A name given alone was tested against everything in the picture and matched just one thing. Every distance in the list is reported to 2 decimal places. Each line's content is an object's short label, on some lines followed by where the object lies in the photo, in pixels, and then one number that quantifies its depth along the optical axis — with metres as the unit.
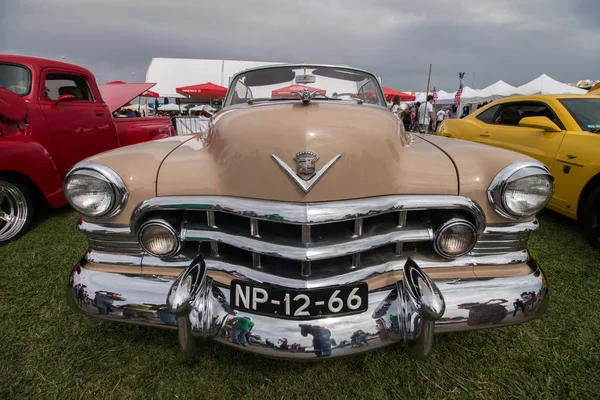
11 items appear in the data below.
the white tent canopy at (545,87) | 16.52
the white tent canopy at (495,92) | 19.20
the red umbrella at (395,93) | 16.70
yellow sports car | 3.12
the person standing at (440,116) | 16.92
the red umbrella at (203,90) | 15.66
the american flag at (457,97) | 19.58
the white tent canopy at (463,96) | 20.92
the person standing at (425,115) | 10.46
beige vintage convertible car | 1.37
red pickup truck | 3.31
